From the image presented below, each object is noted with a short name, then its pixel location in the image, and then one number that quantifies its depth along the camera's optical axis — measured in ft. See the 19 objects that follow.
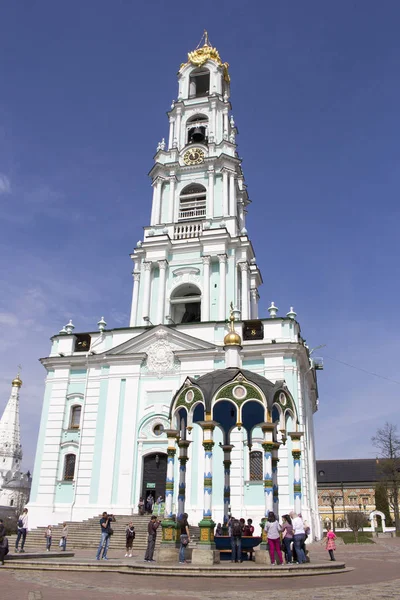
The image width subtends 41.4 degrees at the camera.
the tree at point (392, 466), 149.80
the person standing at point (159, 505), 84.64
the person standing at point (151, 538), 51.90
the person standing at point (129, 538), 61.52
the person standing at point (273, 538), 47.06
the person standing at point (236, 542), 49.73
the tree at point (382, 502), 208.32
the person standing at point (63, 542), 70.13
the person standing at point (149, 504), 87.90
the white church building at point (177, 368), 86.28
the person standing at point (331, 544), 53.21
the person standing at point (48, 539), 69.14
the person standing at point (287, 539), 48.28
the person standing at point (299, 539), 47.44
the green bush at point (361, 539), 109.73
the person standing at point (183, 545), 48.60
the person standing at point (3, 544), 47.70
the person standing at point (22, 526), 63.46
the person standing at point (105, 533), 55.01
